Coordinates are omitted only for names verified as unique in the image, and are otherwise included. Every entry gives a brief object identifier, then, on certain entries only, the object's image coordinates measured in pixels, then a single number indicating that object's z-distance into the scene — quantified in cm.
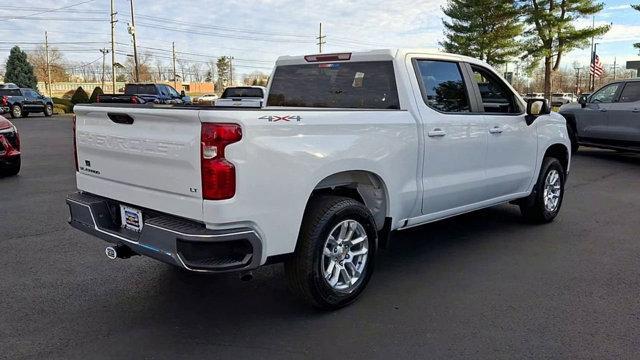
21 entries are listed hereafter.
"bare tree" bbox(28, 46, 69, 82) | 8756
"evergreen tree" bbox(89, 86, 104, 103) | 4190
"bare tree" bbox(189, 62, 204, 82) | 11488
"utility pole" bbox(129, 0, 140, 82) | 4369
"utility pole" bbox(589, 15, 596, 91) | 3507
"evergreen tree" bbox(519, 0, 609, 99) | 2916
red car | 919
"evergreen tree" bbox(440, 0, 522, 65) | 3500
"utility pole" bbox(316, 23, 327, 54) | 6872
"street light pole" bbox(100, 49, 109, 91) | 7812
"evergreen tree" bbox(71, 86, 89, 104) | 4213
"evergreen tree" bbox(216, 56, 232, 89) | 11738
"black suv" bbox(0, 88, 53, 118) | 3000
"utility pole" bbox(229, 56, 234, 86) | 10752
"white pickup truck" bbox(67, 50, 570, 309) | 316
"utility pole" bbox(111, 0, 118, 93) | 4949
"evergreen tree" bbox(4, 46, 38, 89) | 6219
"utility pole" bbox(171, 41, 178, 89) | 9079
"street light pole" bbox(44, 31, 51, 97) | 8397
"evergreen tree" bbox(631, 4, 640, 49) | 2495
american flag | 3500
